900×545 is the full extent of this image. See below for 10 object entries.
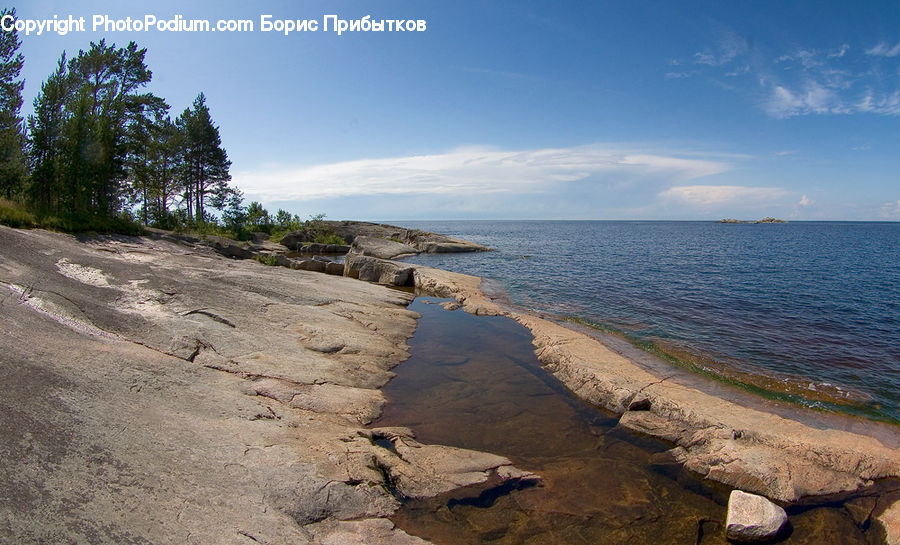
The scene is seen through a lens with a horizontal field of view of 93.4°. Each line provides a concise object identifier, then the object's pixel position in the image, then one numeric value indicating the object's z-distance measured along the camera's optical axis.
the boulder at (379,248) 55.89
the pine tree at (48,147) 29.80
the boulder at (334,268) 37.72
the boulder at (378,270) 33.28
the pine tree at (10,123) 32.44
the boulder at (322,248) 58.44
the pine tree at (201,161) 55.81
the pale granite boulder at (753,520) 7.72
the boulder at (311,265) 36.59
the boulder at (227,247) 39.56
